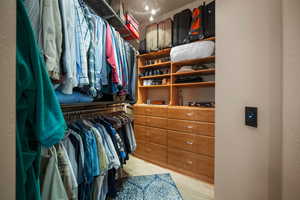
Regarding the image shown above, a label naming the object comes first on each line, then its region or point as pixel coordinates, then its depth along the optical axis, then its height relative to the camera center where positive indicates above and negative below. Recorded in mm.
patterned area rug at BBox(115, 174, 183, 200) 1365 -1131
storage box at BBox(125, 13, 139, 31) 1630 +1146
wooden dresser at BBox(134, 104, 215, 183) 1607 -605
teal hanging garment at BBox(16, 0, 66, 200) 425 -50
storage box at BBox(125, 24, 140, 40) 1660 +1001
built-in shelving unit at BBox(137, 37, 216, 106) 1889 +454
